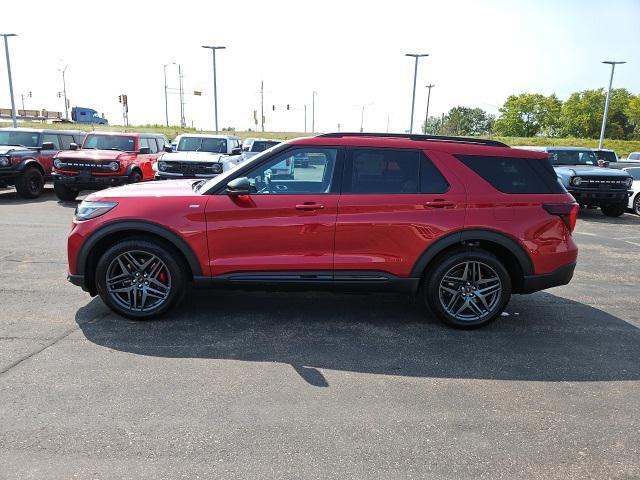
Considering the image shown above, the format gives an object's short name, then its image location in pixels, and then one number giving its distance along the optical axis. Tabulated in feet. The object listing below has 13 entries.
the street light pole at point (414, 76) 121.91
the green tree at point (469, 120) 412.98
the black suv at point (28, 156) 43.73
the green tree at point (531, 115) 329.93
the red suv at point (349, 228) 15.61
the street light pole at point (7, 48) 101.50
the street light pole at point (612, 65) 112.57
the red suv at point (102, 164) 42.68
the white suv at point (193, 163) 43.68
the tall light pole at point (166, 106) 253.55
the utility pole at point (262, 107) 313.12
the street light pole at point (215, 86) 121.49
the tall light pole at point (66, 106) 297.94
